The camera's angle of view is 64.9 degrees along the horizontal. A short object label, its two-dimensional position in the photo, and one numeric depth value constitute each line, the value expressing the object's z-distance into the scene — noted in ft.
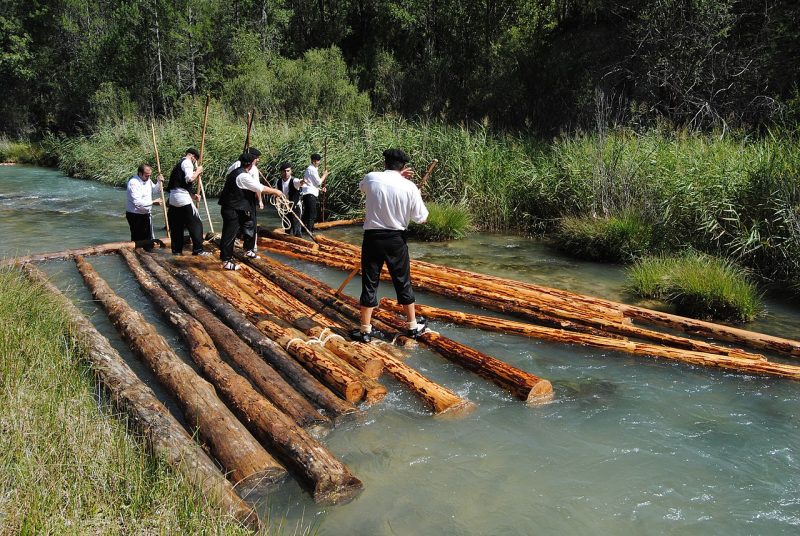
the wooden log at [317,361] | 17.67
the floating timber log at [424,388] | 17.52
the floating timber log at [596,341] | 20.08
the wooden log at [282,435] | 13.30
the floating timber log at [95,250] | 35.12
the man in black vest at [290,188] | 42.81
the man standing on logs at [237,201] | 32.12
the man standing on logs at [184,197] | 33.78
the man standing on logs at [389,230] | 20.63
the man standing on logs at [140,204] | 34.76
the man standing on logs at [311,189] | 43.04
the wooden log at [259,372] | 16.44
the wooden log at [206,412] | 13.41
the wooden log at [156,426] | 11.51
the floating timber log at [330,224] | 46.95
